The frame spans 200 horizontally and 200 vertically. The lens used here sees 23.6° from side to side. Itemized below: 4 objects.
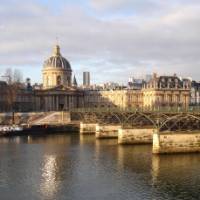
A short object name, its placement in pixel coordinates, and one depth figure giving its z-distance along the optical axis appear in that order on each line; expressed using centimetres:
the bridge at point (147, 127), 6669
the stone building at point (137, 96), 18662
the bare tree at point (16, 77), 17275
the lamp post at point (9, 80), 16108
